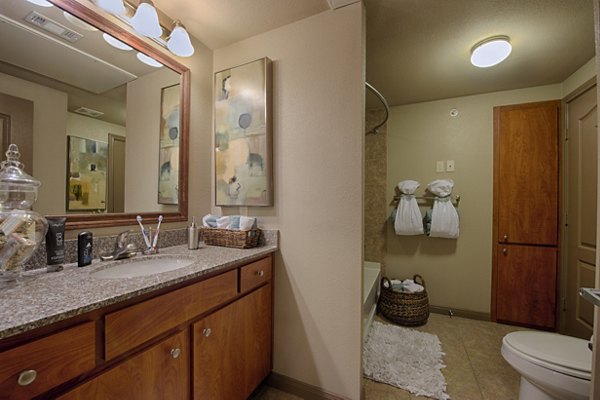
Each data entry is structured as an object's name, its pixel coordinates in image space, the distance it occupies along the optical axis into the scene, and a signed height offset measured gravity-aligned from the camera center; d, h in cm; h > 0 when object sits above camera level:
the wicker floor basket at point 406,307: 221 -100
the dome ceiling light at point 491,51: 160 +104
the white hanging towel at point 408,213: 246 -13
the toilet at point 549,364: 106 -77
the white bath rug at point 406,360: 153 -117
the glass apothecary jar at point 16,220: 76 -8
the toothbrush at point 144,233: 128 -19
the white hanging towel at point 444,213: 237 -12
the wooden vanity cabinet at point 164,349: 58 -50
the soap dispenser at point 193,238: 142 -23
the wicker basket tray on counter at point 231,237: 143 -24
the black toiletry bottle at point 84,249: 102 -22
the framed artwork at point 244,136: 152 +43
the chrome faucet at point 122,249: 115 -25
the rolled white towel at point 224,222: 153 -15
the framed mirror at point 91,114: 99 +42
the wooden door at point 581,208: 180 -4
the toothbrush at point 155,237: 130 -21
